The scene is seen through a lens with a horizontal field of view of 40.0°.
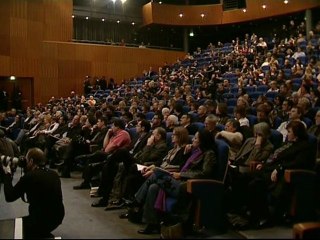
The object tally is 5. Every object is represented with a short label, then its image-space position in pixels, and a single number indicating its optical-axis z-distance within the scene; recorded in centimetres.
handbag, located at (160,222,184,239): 330
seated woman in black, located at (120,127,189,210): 401
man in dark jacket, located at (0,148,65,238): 322
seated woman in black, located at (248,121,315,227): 340
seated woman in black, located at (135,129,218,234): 351
